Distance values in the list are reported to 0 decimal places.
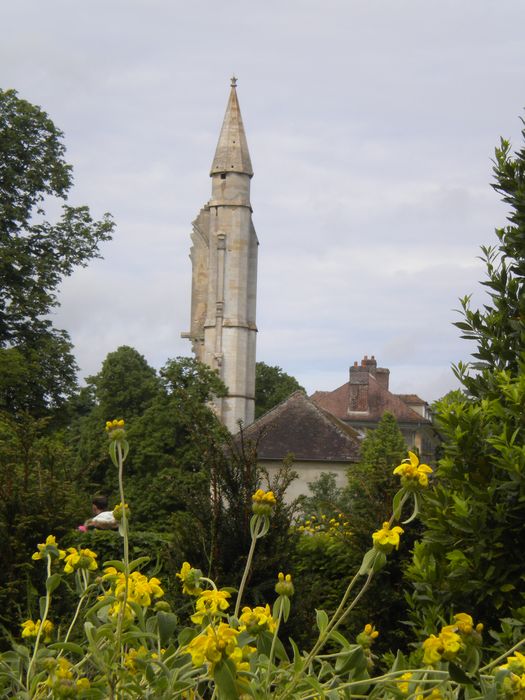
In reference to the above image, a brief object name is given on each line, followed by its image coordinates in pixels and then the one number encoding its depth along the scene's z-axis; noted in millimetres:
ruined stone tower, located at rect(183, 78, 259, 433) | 59656
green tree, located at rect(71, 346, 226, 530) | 34625
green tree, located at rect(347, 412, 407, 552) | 9633
